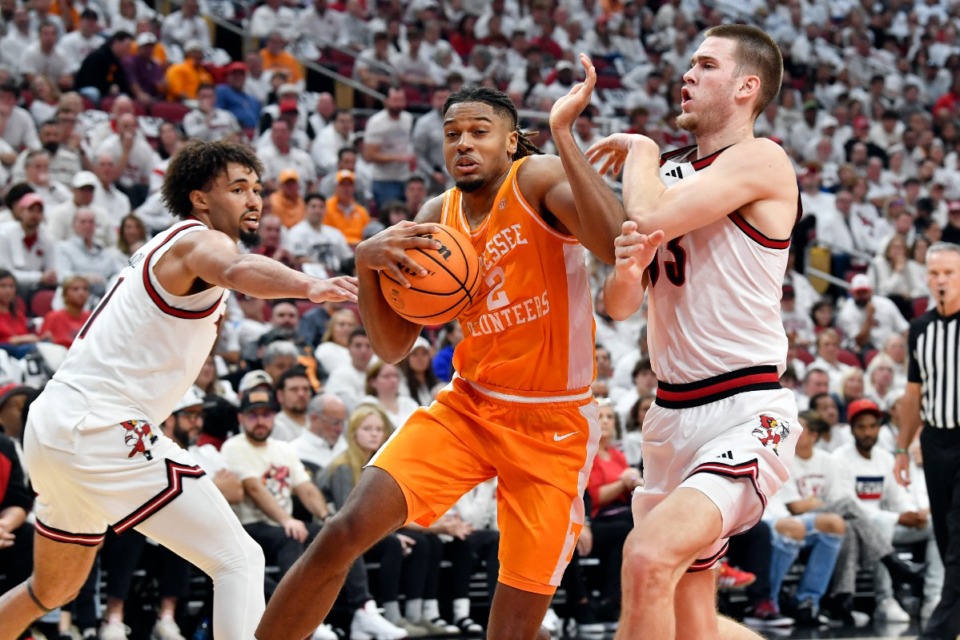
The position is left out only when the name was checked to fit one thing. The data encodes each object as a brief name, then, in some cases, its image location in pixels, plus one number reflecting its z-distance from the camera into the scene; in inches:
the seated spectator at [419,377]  400.2
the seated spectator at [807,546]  367.6
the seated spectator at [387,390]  375.6
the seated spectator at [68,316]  378.9
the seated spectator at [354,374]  398.0
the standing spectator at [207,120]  534.9
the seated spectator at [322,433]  359.3
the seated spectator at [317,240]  482.3
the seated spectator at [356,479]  330.3
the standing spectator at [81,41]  559.5
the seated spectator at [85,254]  432.1
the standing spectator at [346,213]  519.2
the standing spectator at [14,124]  483.8
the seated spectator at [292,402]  368.5
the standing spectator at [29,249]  417.7
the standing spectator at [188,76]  568.7
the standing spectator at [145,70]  550.6
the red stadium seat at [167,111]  547.8
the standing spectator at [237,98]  570.3
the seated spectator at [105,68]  544.1
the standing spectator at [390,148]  569.0
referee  281.7
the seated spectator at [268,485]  319.0
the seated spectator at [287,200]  504.1
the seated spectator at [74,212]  445.4
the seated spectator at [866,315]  560.7
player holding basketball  185.9
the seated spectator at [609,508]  352.5
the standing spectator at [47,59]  534.9
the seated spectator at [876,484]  391.9
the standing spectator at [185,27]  609.3
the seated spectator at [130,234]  435.2
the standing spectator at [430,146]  587.5
